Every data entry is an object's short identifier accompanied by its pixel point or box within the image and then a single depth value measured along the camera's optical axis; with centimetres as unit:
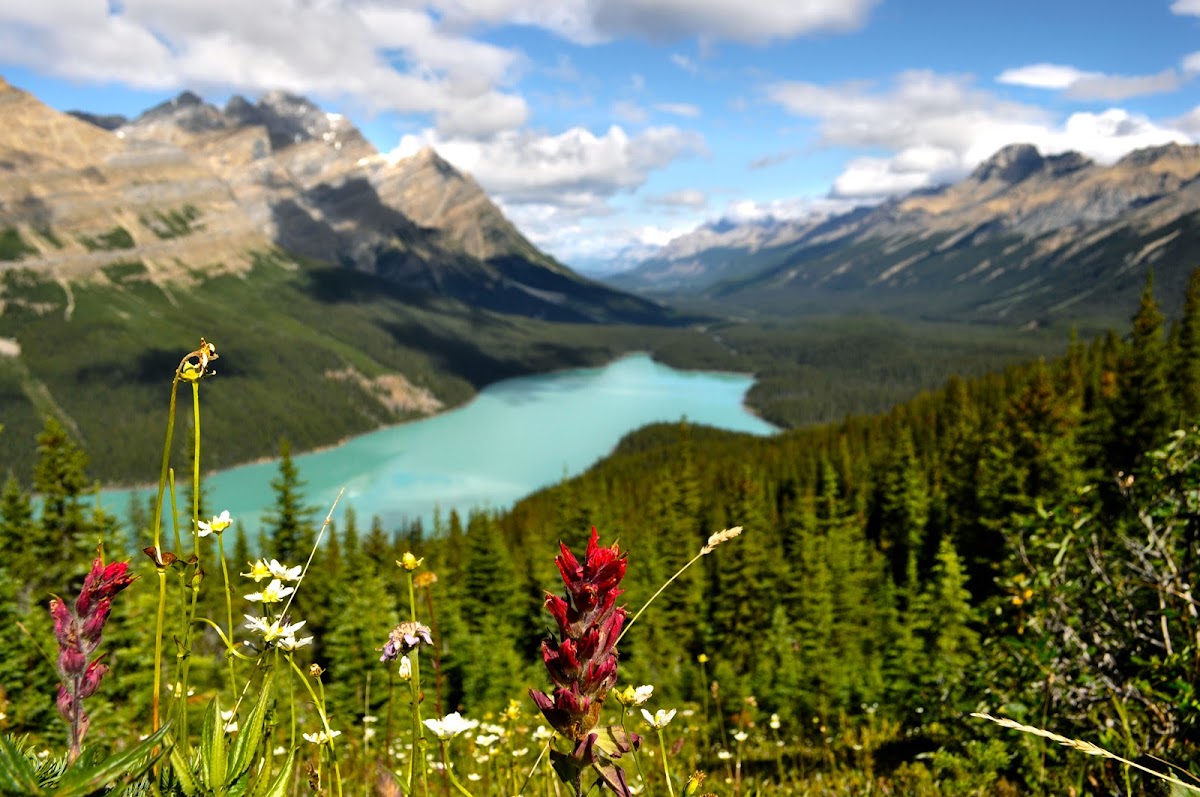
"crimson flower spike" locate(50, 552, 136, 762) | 148
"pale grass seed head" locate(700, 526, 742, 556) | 183
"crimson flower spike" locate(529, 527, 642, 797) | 153
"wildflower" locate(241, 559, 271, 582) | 210
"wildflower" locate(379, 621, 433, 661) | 206
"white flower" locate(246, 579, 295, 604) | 193
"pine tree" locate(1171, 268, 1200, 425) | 4078
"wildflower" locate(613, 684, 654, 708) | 209
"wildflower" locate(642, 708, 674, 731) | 209
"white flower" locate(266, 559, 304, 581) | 211
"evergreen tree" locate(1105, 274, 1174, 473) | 3825
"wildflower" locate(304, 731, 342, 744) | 261
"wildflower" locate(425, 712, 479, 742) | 190
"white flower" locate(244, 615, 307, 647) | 192
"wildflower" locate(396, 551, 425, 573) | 222
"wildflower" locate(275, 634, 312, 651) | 203
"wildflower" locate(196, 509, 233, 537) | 207
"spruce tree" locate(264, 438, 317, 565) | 3522
